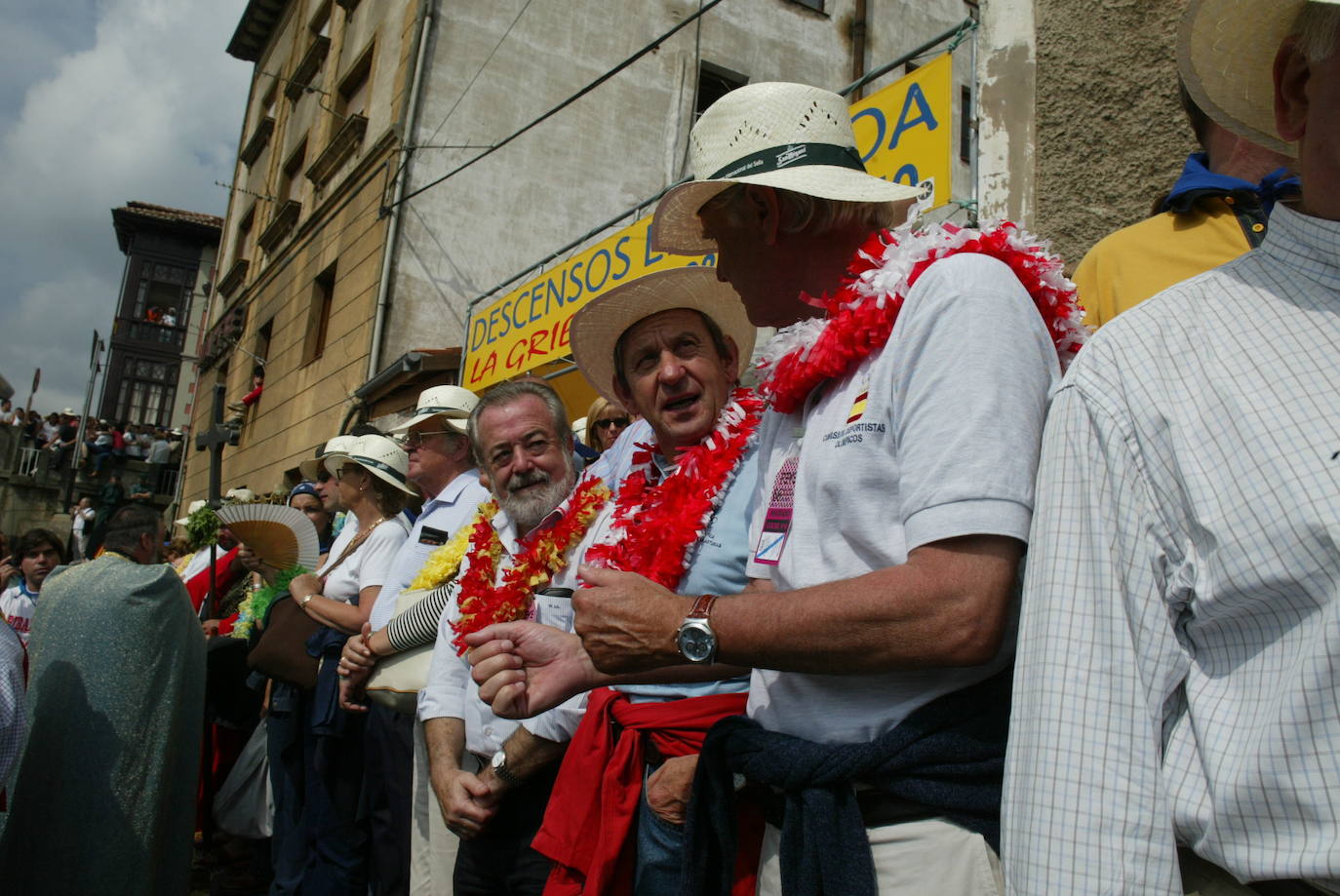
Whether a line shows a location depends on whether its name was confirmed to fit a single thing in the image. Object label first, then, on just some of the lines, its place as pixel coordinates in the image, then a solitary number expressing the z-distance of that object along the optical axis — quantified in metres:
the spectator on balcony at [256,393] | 16.89
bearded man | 2.75
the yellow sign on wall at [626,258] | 4.83
